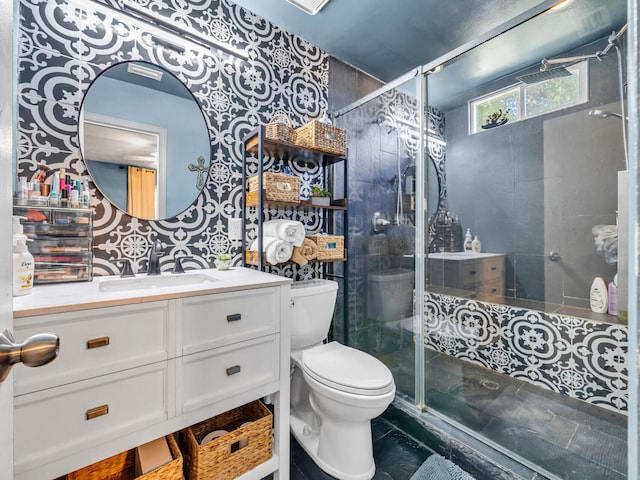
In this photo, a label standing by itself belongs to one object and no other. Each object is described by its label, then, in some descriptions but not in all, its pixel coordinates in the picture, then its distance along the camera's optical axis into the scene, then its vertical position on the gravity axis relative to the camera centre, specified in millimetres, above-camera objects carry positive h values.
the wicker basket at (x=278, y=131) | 1600 +604
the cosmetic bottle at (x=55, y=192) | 1166 +197
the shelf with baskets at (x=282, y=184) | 1573 +321
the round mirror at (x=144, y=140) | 1330 +495
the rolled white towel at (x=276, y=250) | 1574 -46
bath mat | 1346 -1077
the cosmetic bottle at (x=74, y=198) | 1214 +181
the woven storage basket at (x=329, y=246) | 1802 -30
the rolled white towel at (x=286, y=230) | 1588 +60
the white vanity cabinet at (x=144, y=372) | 809 -428
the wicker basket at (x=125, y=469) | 985 -809
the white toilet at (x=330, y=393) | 1280 -680
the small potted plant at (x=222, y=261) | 1593 -106
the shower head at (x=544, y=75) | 1810 +1038
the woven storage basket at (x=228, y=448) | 1114 -841
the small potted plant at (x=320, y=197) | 1861 +282
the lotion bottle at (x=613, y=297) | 1581 -310
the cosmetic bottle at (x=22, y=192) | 1100 +187
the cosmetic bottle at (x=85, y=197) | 1244 +192
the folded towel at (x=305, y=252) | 1681 -63
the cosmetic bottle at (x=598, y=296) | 1648 -320
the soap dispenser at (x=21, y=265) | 912 -71
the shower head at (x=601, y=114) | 1580 +712
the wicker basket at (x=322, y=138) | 1741 +629
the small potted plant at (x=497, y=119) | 2030 +850
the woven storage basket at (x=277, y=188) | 1589 +297
